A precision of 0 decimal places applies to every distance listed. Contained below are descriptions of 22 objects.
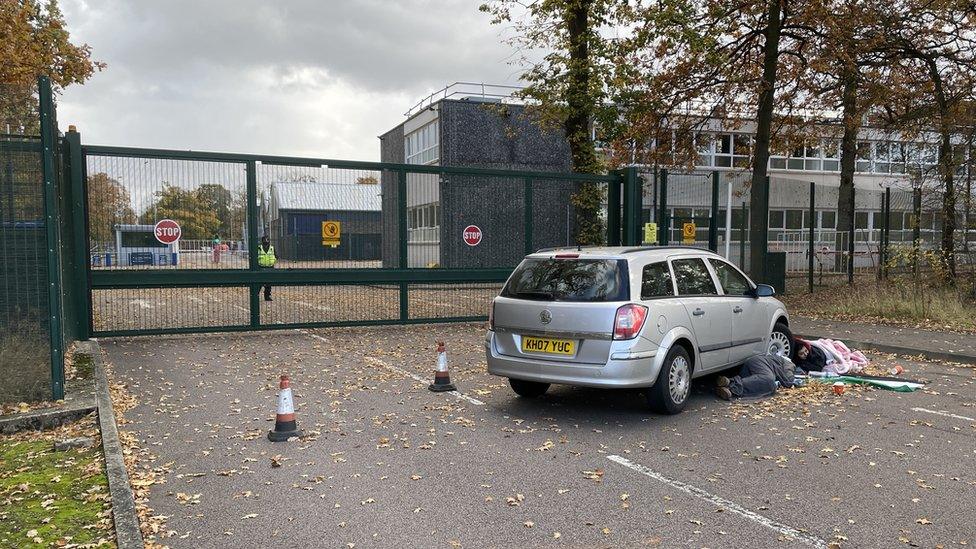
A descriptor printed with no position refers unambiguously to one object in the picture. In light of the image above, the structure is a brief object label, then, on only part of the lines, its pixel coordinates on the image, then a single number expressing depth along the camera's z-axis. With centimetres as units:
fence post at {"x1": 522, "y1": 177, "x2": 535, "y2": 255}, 1437
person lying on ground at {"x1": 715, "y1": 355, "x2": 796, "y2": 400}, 767
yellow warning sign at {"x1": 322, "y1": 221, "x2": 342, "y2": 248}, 1273
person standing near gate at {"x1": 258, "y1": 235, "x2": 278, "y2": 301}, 1222
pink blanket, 893
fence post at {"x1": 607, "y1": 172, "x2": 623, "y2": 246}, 1533
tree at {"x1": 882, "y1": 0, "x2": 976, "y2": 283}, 1630
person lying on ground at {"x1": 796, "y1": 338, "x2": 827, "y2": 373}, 900
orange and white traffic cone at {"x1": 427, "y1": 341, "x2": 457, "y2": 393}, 815
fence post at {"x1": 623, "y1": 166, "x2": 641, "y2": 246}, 1504
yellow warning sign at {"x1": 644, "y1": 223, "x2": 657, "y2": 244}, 1473
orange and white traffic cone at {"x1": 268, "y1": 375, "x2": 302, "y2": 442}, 613
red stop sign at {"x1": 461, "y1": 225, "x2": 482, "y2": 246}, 1405
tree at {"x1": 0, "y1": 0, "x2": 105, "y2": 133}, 1678
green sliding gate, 1117
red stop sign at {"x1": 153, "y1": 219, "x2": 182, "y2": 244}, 1126
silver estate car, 643
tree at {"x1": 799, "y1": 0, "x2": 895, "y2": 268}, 1620
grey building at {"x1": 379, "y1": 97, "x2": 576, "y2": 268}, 1357
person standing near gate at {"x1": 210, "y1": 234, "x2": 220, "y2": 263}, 1178
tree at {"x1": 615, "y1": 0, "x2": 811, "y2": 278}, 1595
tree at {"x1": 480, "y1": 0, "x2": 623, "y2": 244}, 1567
